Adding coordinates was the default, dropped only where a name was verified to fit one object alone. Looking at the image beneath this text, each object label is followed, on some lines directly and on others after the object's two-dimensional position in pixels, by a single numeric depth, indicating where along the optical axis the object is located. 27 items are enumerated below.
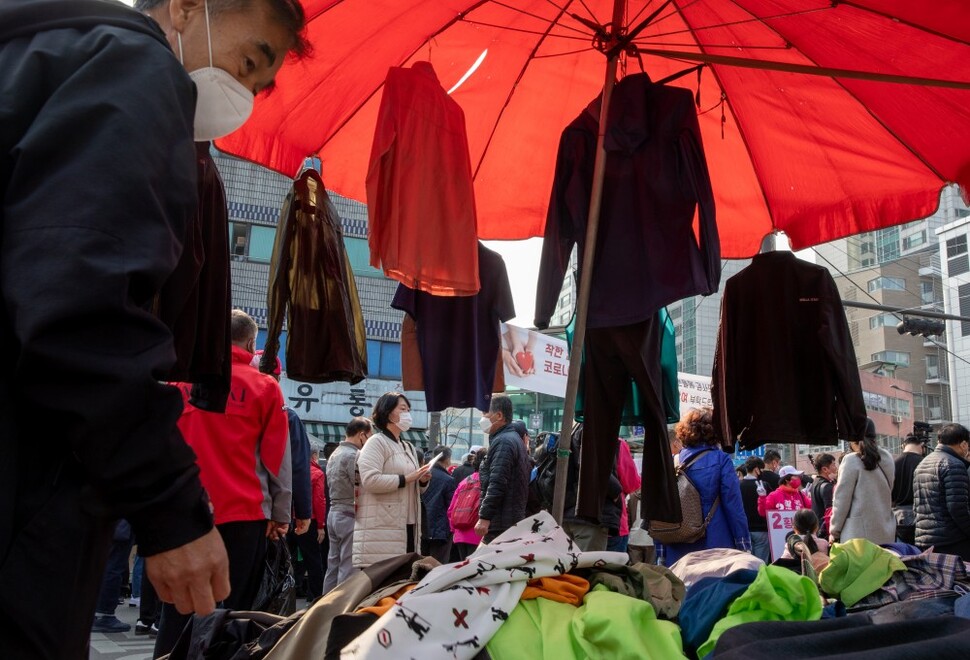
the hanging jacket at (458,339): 4.87
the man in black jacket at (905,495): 8.41
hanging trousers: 3.99
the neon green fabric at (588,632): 2.15
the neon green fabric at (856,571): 3.03
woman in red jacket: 9.82
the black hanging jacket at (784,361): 4.72
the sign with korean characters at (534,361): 12.38
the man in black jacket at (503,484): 6.95
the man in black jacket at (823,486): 9.64
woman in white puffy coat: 6.73
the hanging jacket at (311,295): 4.41
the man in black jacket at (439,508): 8.88
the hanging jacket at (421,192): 3.92
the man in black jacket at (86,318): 1.32
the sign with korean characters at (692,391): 17.14
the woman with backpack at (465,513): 8.09
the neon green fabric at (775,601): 2.33
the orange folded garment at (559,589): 2.38
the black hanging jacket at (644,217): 3.77
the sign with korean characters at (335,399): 28.48
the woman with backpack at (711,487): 6.32
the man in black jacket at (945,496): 6.94
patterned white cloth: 2.11
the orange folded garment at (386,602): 2.34
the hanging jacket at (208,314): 3.13
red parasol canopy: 3.95
